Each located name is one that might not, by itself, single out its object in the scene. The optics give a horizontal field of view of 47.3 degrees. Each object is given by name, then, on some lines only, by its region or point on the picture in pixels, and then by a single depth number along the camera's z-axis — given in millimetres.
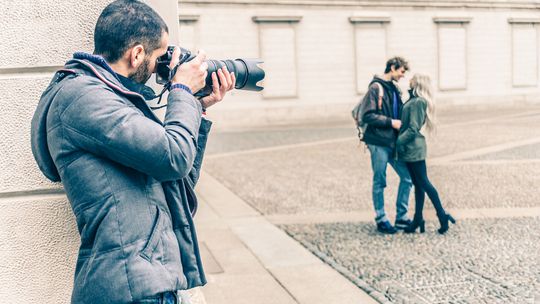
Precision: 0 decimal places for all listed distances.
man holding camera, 1670
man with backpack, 5898
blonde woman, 5719
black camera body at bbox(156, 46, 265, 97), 1897
